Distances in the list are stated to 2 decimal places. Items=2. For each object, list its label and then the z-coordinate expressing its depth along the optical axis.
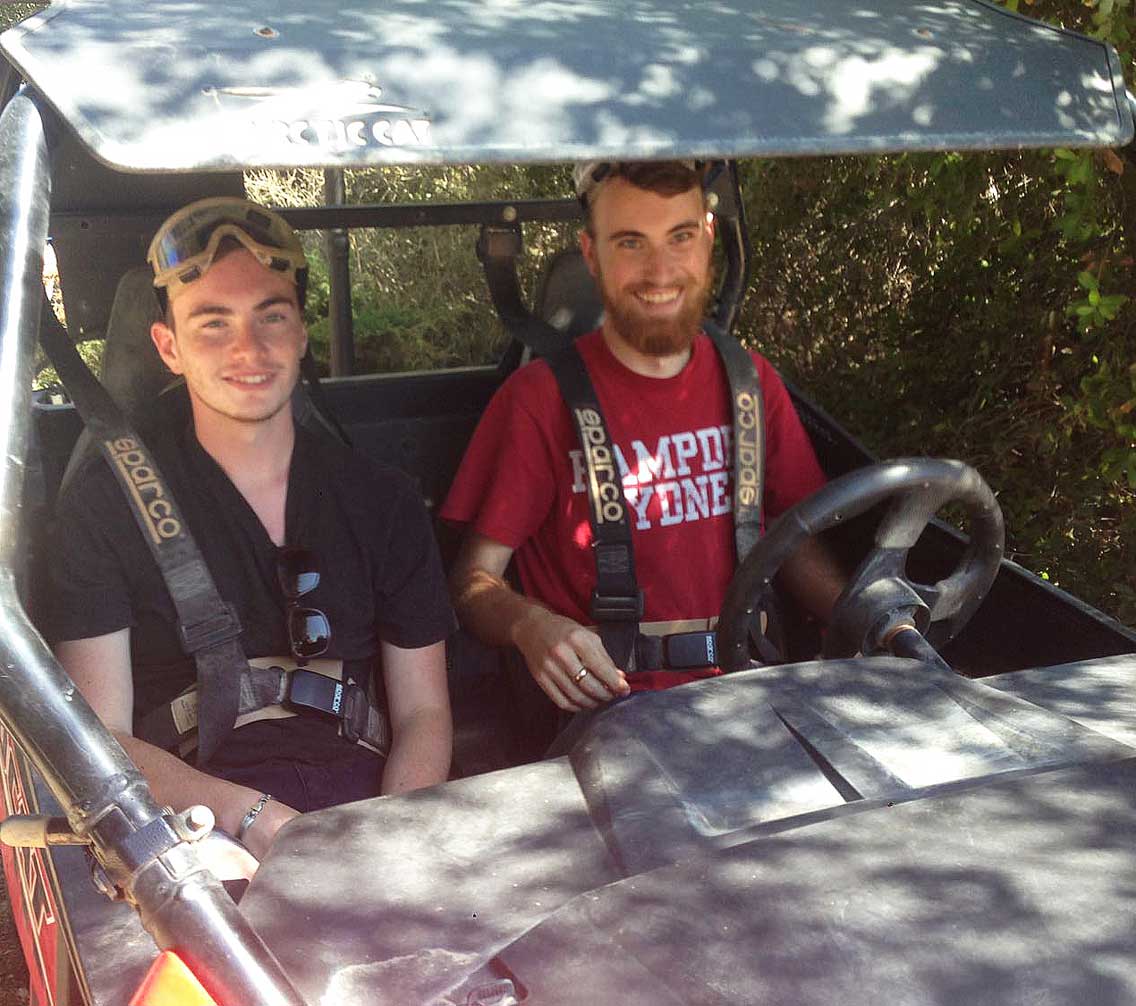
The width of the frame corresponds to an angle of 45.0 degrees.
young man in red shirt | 2.59
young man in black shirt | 2.14
